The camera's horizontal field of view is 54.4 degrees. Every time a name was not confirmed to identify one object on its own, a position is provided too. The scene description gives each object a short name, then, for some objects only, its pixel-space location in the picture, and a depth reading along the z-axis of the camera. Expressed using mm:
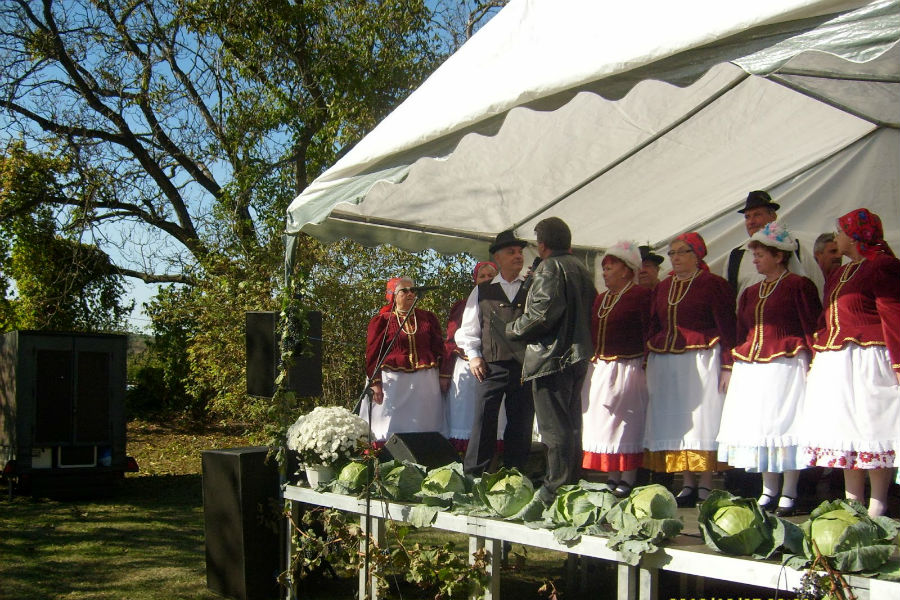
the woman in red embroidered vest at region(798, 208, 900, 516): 4262
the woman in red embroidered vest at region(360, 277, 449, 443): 7398
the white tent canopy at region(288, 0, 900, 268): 3742
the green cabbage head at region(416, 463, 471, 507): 4688
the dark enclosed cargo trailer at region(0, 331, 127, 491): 10203
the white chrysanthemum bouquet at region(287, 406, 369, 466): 5453
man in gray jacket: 4840
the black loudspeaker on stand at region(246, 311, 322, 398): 6180
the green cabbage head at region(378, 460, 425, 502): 4941
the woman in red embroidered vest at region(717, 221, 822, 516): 4734
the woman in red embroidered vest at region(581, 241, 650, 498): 5496
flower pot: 5500
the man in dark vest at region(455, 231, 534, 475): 5898
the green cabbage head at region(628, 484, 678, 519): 3738
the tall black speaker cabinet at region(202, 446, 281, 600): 5543
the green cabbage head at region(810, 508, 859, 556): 3170
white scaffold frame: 3256
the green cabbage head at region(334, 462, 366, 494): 5195
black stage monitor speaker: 5664
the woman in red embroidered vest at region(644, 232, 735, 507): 5301
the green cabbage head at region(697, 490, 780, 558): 3416
